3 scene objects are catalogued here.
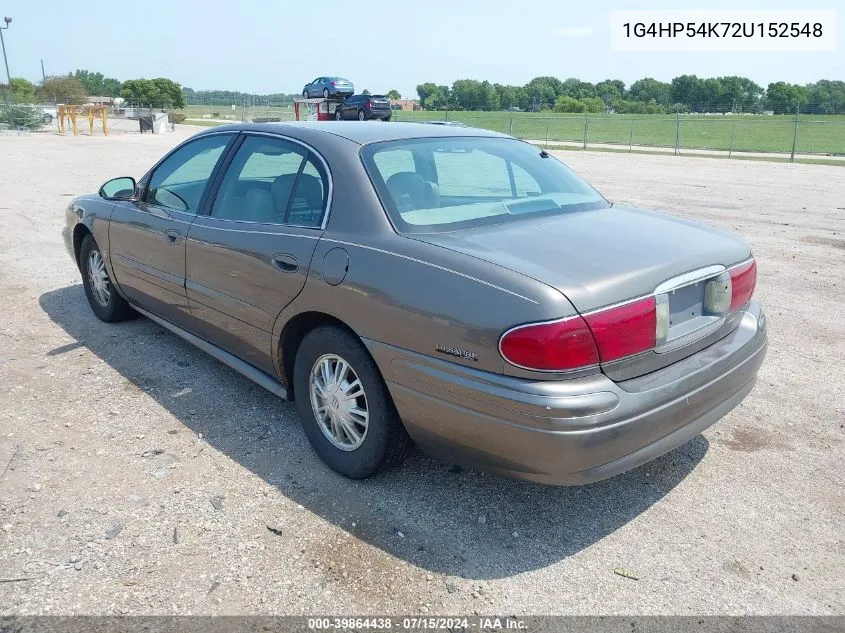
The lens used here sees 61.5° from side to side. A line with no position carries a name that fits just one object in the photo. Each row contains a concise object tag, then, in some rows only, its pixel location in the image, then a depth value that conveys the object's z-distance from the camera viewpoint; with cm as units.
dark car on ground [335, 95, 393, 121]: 3425
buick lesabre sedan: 256
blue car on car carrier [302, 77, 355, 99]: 3962
